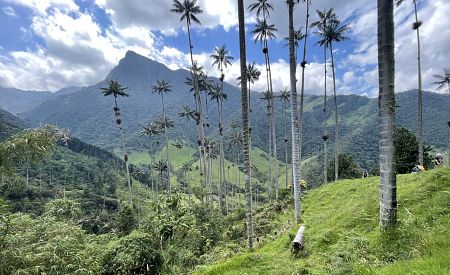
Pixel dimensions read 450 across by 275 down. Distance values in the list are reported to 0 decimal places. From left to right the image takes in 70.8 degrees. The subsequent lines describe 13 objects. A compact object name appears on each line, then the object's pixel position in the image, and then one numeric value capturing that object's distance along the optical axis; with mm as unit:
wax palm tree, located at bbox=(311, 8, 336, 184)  41562
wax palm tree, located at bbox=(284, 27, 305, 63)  37212
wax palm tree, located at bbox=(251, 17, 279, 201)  42750
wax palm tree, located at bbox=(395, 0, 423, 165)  37528
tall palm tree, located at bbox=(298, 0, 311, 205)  23750
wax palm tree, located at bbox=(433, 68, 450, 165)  45550
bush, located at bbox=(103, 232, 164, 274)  18438
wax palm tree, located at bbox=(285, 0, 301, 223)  23625
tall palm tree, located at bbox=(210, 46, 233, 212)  54094
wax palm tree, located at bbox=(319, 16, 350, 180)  42062
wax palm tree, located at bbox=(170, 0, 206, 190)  46781
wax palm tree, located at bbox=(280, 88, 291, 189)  58834
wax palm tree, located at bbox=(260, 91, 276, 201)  51088
